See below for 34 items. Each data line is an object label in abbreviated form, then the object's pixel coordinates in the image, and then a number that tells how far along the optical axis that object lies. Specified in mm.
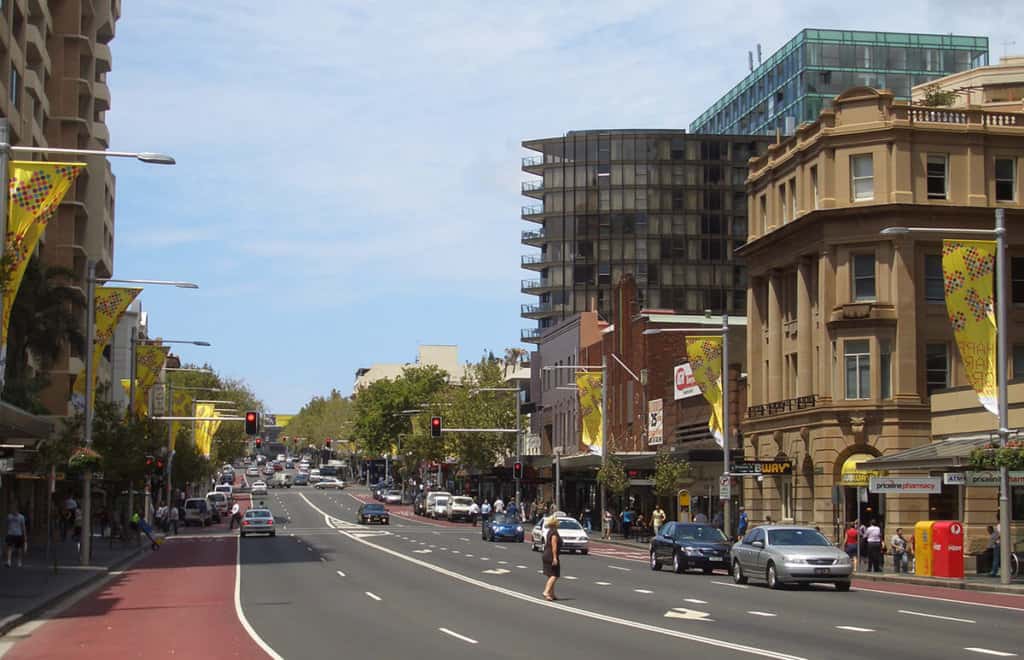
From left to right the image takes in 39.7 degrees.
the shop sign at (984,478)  36344
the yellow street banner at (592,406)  74750
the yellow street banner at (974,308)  36500
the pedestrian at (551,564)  28781
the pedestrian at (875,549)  41469
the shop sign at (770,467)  54641
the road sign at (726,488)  51791
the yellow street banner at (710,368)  55969
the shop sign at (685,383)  68750
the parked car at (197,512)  87062
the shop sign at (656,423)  76125
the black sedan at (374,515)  86875
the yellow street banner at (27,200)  25203
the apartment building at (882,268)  53219
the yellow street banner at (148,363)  56781
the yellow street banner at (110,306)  42562
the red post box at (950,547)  36906
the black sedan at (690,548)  40281
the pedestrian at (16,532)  40875
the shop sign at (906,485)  38875
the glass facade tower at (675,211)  134125
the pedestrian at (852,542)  44125
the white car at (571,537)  53531
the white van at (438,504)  98938
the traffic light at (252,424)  58531
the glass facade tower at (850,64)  132250
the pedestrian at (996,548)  38000
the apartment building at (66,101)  58094
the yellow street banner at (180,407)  85925
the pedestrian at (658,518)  61031
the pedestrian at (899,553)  41625
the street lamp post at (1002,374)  33844
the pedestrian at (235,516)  84812
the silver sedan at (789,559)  32750
